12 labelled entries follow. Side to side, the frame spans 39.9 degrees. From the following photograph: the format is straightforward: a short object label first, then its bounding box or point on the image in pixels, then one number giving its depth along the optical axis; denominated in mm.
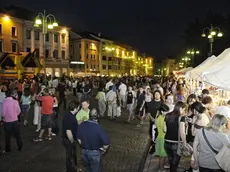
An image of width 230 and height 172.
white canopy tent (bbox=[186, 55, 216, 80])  12825
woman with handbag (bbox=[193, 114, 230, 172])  4773
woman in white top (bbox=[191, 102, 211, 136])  6746
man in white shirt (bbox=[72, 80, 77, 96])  28364
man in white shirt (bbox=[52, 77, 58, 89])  25628
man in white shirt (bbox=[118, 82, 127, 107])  17906
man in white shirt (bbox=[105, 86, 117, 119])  15438
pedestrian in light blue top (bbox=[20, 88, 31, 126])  13180
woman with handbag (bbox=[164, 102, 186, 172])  6398
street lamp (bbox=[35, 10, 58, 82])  19205
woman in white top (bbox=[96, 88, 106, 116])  15844
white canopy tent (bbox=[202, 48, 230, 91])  6453
